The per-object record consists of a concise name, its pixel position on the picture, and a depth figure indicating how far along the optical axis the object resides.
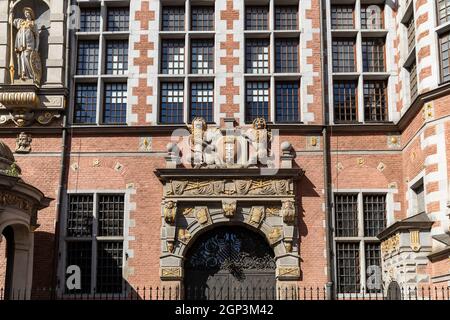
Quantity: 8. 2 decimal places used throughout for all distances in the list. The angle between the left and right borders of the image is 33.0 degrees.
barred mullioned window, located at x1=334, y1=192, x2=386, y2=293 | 22.38
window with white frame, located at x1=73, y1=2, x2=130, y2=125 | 24.02
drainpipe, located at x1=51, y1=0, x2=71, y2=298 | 22.48
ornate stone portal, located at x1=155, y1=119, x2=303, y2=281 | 22.28
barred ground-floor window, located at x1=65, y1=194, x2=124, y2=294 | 22.59
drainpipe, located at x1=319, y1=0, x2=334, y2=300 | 22.17
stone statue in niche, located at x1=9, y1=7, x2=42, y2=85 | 23.56
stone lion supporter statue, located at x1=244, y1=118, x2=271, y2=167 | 22.92
